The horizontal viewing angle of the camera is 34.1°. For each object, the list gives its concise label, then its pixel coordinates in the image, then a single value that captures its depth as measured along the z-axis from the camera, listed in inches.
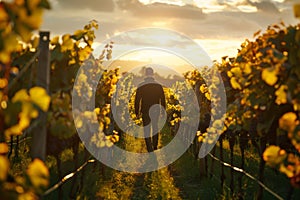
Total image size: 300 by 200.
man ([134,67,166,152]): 583.8
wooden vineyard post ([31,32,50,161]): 183.5
